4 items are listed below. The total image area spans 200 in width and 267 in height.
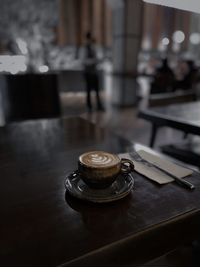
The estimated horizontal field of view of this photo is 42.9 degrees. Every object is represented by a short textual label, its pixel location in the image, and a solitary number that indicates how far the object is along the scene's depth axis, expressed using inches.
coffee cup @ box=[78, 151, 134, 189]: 26.8
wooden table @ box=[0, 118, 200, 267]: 20.8
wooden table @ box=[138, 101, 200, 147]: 63.3
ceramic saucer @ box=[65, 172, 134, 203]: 26.8
